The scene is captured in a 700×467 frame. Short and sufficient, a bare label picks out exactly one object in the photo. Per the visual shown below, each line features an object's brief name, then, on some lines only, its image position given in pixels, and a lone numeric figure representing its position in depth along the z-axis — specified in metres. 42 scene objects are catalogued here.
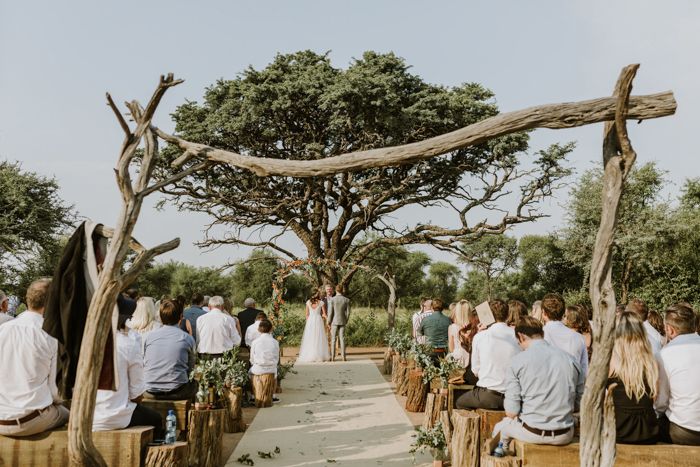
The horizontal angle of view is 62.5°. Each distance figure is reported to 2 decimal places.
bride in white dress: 18.98
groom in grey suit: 18.28
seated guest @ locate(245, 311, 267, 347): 12.25
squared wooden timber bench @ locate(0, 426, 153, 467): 4.89
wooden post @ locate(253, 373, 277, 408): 11.01
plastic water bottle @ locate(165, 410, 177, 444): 5.74
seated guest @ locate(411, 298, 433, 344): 13.39
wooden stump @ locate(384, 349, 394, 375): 16.09
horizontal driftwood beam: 3.71
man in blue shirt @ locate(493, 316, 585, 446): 5.20
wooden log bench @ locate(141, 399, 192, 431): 6.91
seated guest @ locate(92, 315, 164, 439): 5.30
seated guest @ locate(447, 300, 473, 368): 9.30
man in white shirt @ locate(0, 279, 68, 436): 4.90
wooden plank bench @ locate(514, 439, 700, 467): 4.84
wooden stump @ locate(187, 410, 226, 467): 6.65
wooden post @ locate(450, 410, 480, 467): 6.14
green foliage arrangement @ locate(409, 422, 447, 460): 6.95
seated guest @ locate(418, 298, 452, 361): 11.30
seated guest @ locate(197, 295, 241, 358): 10.48
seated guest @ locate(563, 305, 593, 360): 7.07
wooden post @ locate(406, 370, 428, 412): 10.46
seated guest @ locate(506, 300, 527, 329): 7.39
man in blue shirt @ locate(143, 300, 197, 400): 7.41
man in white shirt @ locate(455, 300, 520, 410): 7.05
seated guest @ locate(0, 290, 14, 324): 8.31
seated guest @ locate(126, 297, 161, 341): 8.36
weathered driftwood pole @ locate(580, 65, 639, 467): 3.76
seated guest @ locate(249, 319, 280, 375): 11.01
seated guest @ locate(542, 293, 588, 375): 6.66
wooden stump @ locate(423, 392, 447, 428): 8.27
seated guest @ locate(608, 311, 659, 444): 5.18
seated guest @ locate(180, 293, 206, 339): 10.85
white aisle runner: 7.59
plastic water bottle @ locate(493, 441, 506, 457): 5.15
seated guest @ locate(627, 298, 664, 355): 7.74
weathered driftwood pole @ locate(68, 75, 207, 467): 3.82
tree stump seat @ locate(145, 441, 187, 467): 5.04
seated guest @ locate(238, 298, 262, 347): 13.20
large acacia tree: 20.81
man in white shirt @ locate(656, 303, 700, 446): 5.20
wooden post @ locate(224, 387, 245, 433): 8.95
